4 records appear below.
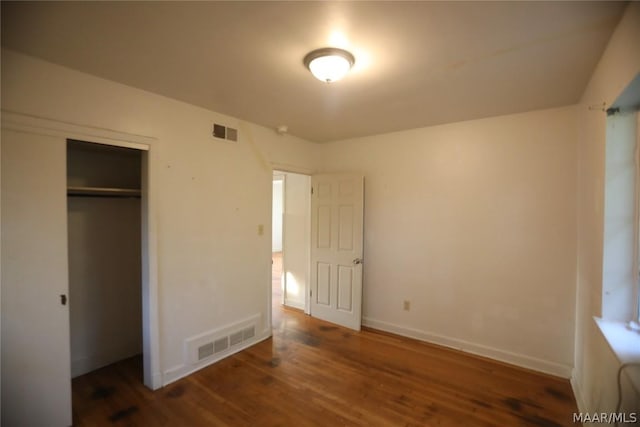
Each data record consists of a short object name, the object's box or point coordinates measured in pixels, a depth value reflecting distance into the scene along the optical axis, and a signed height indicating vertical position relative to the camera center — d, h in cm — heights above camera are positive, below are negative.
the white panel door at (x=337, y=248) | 390 -54
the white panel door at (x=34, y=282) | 185 -49
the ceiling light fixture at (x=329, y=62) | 183 +90
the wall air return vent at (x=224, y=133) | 301 +76
